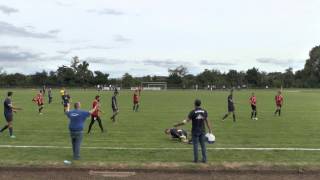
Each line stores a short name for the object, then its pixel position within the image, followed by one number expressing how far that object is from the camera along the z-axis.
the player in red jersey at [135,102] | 40.69
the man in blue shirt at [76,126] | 15.52
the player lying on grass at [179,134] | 20.03
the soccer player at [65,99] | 35.75
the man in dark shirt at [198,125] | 14.64
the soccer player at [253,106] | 33.31
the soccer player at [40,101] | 37.39
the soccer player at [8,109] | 21.08
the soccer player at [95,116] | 23.28
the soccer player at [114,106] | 29.51
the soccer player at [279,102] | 36.34
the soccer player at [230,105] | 31.30
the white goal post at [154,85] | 152.32
